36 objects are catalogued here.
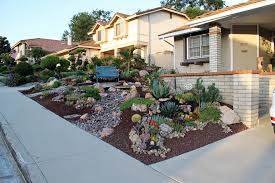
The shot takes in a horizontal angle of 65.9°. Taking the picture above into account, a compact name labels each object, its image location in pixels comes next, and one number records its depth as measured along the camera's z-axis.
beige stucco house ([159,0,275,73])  8.64
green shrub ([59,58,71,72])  17.59
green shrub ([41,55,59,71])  17.35
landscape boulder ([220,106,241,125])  5.38
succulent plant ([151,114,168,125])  5.12
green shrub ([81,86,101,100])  7.68
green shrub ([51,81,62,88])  11.36
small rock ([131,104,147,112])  5.91
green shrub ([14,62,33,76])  16.25
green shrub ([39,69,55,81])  15.29
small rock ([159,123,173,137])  4.86
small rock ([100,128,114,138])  5.27
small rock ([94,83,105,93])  8.66
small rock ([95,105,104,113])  6.71
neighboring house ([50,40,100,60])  23.22
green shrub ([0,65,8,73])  24.25
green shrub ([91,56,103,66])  16.26
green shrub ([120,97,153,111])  6.07
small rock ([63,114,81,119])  6.64
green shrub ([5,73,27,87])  15.01
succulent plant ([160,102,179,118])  5.49
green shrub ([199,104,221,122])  5.39
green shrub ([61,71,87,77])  14.22
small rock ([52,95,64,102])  8.48
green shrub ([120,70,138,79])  12.32
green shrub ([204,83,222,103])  6.08
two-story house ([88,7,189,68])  19.16
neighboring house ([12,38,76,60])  32.87
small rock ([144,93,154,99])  6.67
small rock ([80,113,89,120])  6.38
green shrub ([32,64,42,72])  19.21
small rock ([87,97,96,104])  7.43
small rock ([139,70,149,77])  13.02
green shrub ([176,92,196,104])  6.17
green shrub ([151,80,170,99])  6.45
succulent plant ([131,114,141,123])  5.40
